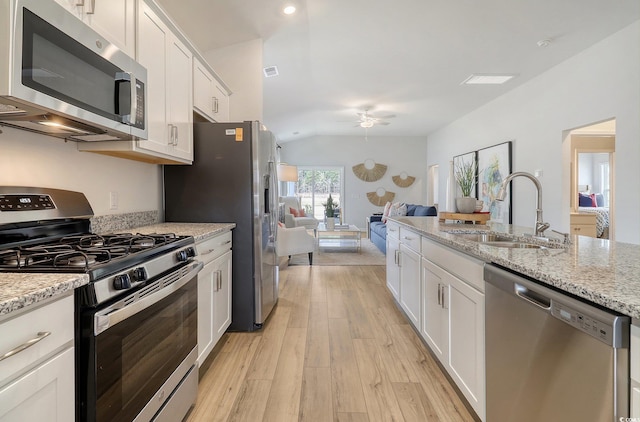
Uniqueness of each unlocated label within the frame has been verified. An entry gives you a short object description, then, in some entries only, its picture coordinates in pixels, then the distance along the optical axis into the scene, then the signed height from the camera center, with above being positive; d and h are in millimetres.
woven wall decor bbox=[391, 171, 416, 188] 9344 +829
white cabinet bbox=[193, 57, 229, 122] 2512 +981
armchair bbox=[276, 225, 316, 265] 4477 -469
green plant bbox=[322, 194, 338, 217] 6531 -32
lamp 7307 +799
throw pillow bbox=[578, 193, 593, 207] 6770 +165
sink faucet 1747 +28
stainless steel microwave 966 +485
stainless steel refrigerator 2529 +112
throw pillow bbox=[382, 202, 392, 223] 7433 -35
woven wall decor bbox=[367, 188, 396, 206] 9297 +360
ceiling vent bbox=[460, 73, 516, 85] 4512 +1877
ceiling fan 6438 +1917
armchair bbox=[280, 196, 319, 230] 5848 -220
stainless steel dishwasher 777 -436
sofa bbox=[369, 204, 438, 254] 5950 -360
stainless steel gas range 949 -320
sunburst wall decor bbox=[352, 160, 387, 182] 9289 +1106
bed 5301 -185
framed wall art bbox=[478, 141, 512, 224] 5266 +585
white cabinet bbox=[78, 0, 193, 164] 1755 +721
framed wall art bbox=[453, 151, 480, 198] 6254 +954
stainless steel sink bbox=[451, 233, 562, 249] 1675 -185
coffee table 5965 -535
